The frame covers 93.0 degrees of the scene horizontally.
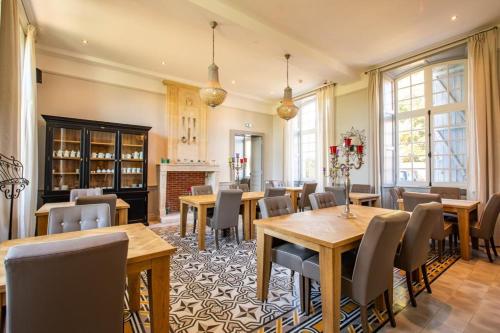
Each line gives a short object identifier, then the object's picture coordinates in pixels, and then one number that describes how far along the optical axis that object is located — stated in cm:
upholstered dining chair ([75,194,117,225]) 282
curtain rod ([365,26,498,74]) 413
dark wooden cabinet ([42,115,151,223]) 455
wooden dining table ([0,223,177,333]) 146
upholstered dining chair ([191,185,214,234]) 473
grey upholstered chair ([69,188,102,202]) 377
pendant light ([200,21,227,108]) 371
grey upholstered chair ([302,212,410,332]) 164
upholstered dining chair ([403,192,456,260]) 314
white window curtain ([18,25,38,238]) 328
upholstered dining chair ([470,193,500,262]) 320
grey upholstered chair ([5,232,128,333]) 94
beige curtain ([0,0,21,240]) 211
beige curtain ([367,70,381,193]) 544
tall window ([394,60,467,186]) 465
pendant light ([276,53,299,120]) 457
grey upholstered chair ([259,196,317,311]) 210
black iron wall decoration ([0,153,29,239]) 202
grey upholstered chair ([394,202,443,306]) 207
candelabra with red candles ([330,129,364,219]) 254
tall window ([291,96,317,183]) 739
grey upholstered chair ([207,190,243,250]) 375
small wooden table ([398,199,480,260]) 331
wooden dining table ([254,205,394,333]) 168
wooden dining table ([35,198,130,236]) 274
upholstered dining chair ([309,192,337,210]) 321
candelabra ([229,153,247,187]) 685
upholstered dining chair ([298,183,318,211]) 538
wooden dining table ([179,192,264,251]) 408
